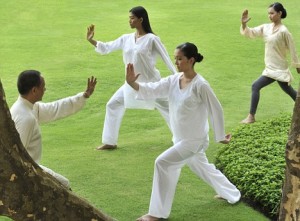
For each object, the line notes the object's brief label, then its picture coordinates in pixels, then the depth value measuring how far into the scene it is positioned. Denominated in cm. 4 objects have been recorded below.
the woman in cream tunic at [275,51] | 1282
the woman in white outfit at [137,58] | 1145
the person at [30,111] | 769
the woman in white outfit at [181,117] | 870
